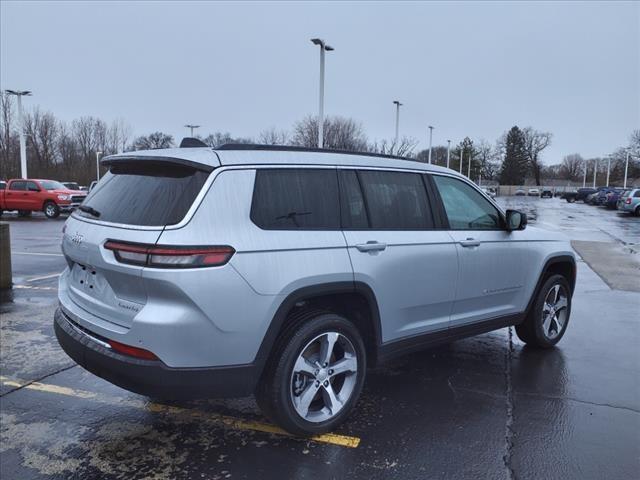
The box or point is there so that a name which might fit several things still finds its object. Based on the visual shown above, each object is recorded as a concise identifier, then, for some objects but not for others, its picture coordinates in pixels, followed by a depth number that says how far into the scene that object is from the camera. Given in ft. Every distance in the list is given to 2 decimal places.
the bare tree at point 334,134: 149.43
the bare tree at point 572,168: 420.36
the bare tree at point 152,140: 231.30
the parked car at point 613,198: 139.33
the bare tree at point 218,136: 217.11
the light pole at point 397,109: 129.64
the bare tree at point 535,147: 378.94
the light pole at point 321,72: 78.92
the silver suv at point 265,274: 9.51
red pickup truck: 81.25
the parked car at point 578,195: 206.28
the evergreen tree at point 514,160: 368.68
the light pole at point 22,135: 111.34
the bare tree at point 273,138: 187.01
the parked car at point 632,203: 107.65
